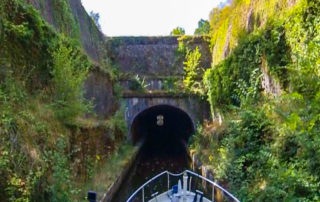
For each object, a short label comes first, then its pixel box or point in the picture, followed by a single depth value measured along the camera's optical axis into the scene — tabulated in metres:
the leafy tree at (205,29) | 24.76
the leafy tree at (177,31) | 27.76
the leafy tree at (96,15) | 35.19
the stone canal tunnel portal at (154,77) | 16.83
